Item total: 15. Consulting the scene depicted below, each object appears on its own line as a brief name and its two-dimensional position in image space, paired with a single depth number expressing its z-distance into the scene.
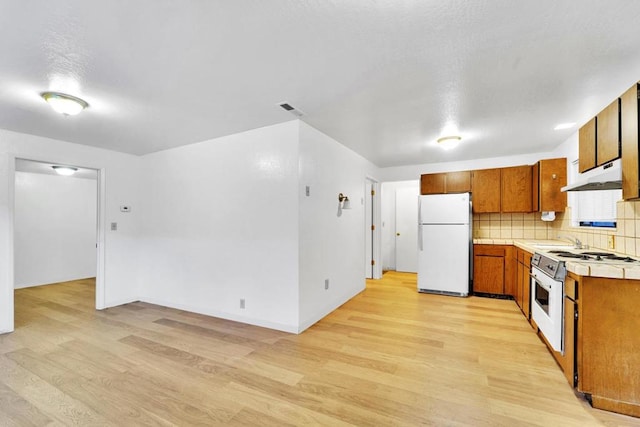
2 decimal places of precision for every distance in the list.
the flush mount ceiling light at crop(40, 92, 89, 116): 2.36
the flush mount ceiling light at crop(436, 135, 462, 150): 3.61
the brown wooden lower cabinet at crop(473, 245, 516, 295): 4.23
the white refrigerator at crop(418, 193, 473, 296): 4.45
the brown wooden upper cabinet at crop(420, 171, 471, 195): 4.74
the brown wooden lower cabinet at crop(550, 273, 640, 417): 1.79
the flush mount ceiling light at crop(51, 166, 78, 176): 5.23
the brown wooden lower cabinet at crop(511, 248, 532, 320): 3.28
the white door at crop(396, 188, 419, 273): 6.45
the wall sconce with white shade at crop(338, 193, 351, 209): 3.97
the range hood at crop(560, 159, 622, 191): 2.01
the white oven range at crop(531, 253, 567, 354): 2.15
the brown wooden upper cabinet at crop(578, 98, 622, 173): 2.05
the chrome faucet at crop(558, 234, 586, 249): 3.10
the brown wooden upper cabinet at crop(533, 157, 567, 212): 3.89
